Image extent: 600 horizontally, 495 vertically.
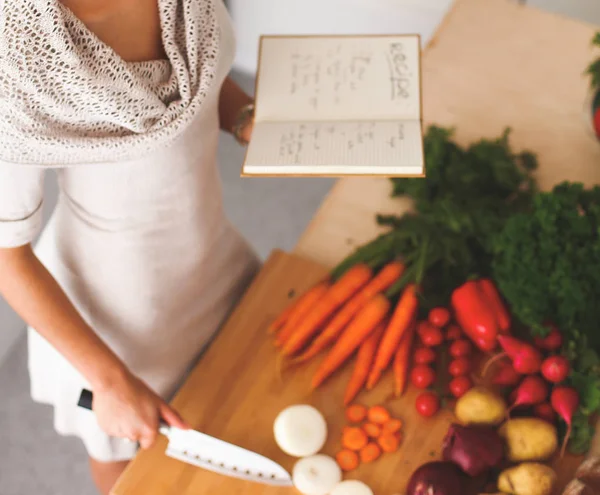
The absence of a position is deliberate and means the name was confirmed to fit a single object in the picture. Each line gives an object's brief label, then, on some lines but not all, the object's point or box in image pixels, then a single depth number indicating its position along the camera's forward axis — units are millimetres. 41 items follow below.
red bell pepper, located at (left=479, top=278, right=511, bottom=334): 1005
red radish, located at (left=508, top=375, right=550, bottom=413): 923
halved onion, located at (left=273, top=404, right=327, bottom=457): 908
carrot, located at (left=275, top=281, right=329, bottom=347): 1035
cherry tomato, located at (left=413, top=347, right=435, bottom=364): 998
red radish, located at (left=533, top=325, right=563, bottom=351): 973
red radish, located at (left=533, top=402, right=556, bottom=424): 925
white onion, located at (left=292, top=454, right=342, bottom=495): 882
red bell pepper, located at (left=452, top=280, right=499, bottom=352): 990
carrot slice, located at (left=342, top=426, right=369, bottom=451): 918
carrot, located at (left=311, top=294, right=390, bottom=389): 1000
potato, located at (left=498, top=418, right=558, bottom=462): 883
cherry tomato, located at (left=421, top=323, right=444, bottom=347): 1015
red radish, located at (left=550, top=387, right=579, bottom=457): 891
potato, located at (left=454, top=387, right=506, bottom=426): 911
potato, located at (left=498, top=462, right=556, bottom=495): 840
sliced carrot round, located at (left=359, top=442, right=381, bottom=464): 914
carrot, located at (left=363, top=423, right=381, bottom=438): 932
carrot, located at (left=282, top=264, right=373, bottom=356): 1022
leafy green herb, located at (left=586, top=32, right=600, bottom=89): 1135
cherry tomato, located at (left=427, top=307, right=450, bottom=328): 1021
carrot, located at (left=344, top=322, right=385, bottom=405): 978
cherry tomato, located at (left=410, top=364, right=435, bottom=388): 971
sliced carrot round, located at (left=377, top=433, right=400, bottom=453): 922
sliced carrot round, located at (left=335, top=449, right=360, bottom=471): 912
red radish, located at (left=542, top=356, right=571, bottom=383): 925
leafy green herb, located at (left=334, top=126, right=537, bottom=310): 1073
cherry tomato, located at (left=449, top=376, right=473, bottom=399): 960
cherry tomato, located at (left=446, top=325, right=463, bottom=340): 1021
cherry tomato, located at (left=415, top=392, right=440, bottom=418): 949
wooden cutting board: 903
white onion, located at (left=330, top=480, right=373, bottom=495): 879
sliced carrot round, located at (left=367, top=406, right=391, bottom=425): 942
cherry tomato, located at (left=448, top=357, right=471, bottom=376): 980
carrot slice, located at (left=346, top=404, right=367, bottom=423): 948
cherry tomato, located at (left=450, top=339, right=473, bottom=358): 1000
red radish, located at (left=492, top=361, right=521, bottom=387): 966
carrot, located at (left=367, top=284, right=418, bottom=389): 1000
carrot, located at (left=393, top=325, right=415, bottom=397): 982
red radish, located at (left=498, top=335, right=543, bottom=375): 951
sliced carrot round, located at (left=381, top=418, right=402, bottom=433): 935
